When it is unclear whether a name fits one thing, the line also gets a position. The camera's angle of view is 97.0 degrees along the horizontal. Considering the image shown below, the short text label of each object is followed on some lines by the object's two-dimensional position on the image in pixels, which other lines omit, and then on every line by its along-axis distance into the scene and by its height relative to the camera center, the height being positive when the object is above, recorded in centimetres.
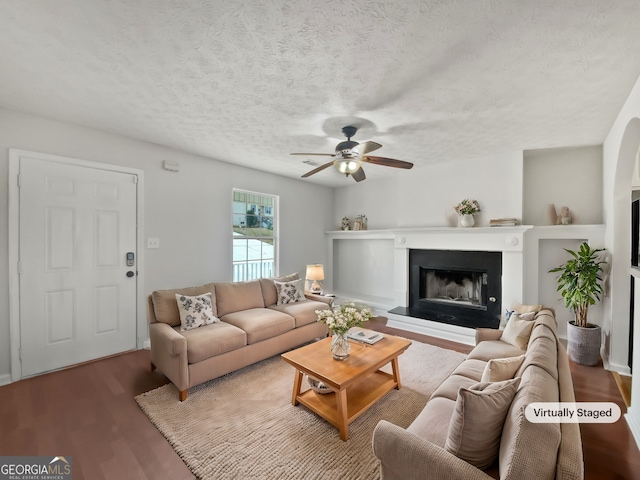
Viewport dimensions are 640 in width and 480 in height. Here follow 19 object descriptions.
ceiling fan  277 +81
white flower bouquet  240 -68
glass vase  236 -92
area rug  174 -140
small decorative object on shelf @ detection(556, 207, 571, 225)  371 +31
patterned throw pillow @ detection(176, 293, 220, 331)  292 -78
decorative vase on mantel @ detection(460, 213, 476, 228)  418 +28
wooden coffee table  203 -103
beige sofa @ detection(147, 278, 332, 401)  251 -96
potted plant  308 -66
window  460 +6
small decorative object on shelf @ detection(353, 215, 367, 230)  570 +32
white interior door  280 -29
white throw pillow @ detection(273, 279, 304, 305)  397 -77
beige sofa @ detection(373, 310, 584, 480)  96 -77
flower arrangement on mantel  419 +48
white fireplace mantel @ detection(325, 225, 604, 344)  381 -28
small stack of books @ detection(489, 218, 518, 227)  386 +24
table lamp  483 -64
